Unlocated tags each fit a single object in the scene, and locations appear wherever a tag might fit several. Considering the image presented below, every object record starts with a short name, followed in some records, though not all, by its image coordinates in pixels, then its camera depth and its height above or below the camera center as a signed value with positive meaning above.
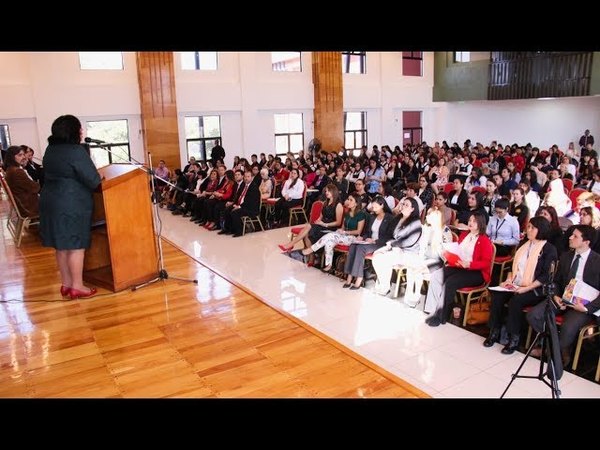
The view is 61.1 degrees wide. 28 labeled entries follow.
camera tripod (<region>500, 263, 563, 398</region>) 2.97 -1.27
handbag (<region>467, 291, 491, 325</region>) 4.68 -1.70
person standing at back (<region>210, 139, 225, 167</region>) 13.98 -0.57
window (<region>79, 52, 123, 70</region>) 12.47 +1.86
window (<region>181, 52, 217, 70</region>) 13.80 +1.98
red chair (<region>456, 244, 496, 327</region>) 4.57 -1.49
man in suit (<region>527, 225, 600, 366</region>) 3.77 -1.22
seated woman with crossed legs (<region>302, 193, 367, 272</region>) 6.11 -1.22
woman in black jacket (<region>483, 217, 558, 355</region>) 4.11 -1.29
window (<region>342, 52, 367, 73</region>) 16.77 +2.19
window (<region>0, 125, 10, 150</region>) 11.98 +0.05
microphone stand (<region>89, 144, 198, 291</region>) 4.64 -1.41
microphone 4.43 -0.04
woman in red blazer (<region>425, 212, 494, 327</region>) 4.64 -1.32
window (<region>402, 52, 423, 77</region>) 18.11 +2.26
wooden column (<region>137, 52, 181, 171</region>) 13.08 +0.77
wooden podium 4.44 -0.86
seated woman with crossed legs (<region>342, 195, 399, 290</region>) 5.68 -1.27
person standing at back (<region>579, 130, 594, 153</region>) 15.20 -0.48
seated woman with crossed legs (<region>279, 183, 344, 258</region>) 6.55 -1.17
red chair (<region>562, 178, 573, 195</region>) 7.85 -0.94
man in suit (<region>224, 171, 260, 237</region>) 8.31 -1.23
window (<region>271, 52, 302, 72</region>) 15.26 +2.08
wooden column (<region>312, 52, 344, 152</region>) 15.75 +0.97
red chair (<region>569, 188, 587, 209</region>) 7.05 -1.00
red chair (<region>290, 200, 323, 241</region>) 6.88 -1.07
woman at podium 4.11 -0.44
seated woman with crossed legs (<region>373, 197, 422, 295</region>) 5.43 -1.27
